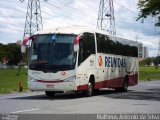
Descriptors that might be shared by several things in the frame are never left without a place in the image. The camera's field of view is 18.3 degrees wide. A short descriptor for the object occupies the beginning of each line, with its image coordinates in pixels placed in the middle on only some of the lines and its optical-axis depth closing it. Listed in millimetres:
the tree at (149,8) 28141
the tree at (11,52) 171750
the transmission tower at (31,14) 66500
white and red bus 23984
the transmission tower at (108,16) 60009
